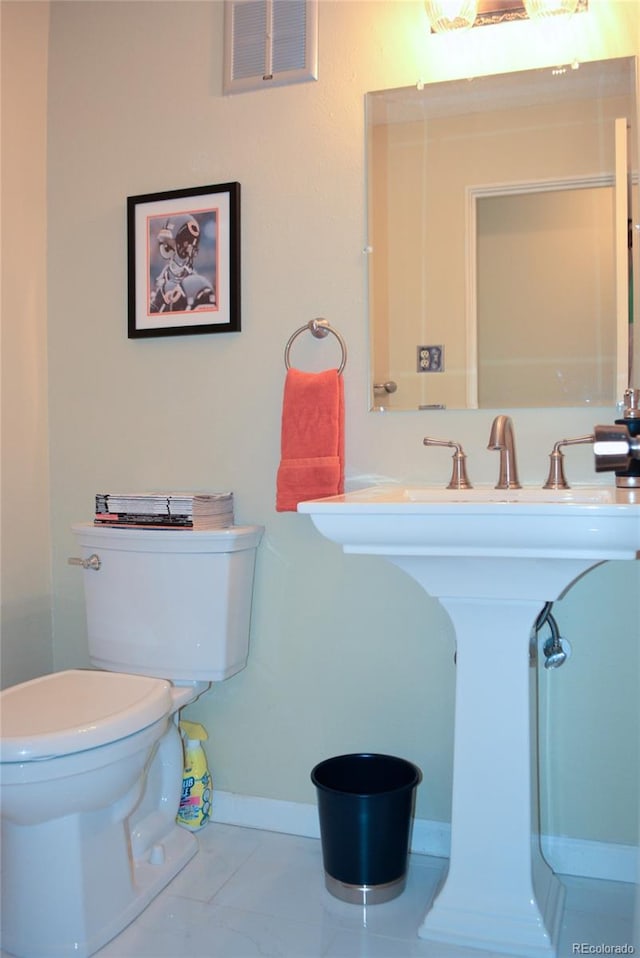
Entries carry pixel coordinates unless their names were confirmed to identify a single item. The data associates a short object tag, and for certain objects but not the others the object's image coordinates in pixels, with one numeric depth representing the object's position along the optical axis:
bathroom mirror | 1.64
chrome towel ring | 1.81
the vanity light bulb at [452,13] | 1.69
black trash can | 1.55
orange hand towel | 1.72
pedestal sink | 1.35
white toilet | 1.36
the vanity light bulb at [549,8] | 1.64
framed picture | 1.91
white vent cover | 1.84
